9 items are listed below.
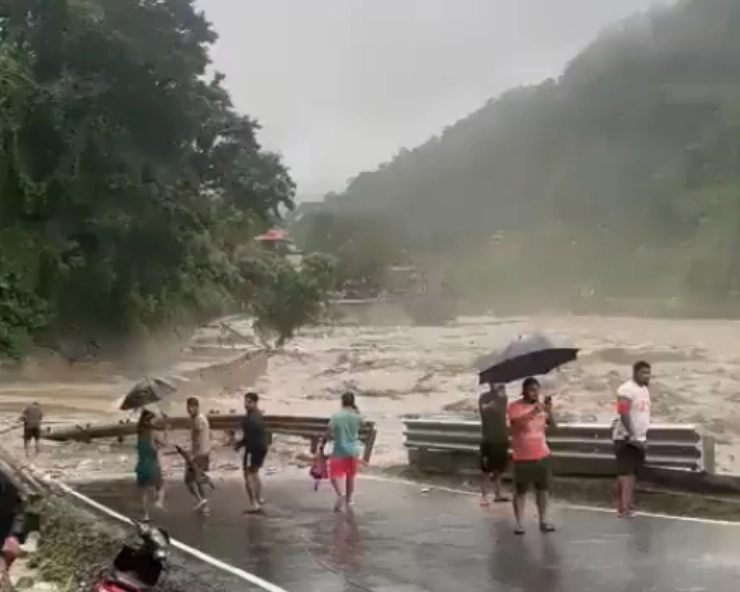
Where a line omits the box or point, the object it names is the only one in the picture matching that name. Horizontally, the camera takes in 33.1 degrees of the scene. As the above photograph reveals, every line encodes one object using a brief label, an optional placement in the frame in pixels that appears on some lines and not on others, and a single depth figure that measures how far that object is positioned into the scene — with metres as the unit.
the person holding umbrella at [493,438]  13.41
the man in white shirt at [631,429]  11.54
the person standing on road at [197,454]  14.27
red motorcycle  5.26
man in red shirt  11.20
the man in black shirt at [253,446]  13.91
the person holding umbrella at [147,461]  13.89
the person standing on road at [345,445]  13.55
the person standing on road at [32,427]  22.47
